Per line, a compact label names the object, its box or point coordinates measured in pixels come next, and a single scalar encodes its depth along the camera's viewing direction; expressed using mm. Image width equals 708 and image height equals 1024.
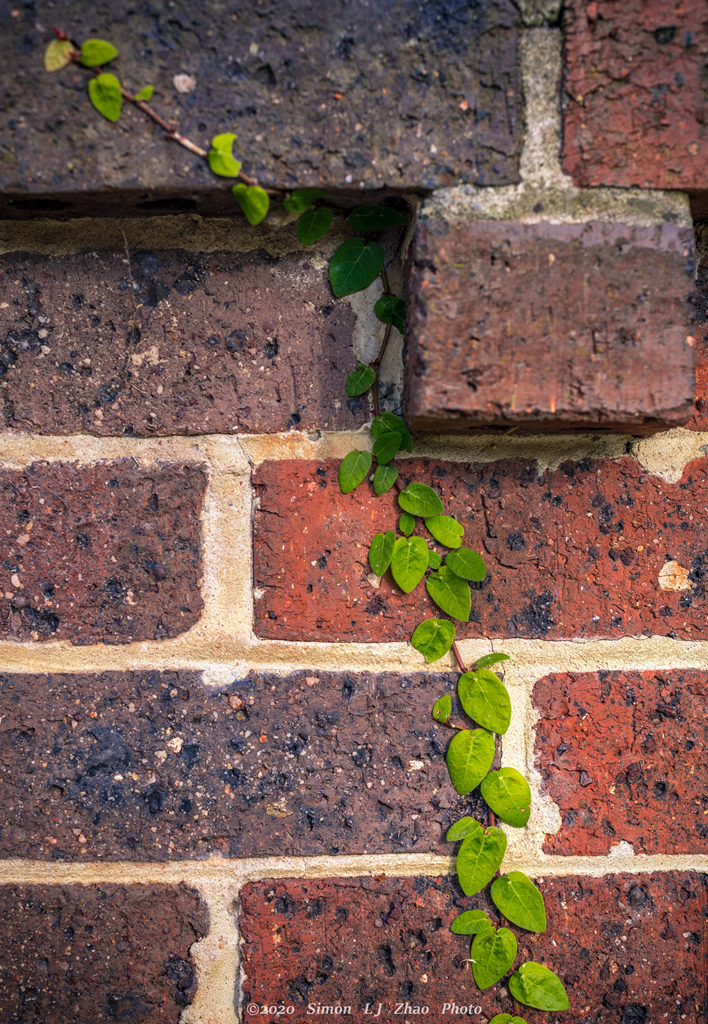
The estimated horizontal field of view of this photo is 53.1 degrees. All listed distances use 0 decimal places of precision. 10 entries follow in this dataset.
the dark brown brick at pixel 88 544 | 560
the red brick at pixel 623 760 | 566
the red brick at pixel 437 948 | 555
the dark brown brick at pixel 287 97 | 479
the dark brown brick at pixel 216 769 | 556
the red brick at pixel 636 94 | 479
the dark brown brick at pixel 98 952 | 553
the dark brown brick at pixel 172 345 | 560
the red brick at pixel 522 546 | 561
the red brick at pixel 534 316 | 491
